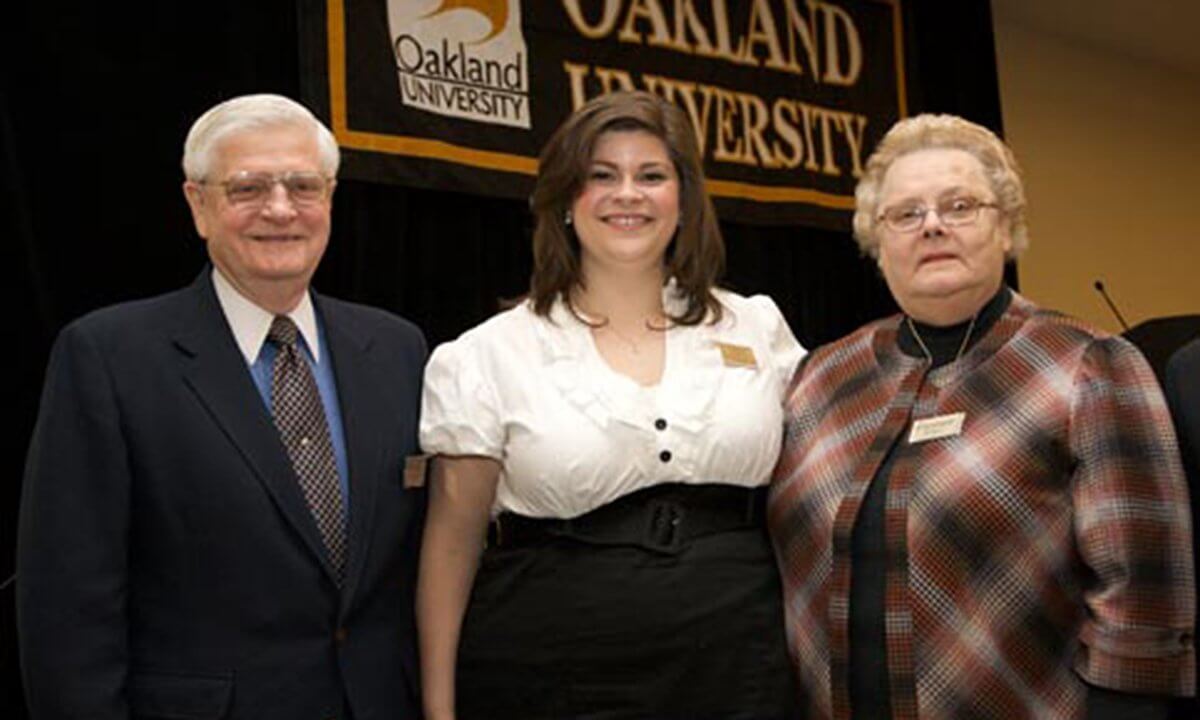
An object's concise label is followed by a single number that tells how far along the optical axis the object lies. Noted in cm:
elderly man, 184
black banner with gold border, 406
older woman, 186
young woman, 203
